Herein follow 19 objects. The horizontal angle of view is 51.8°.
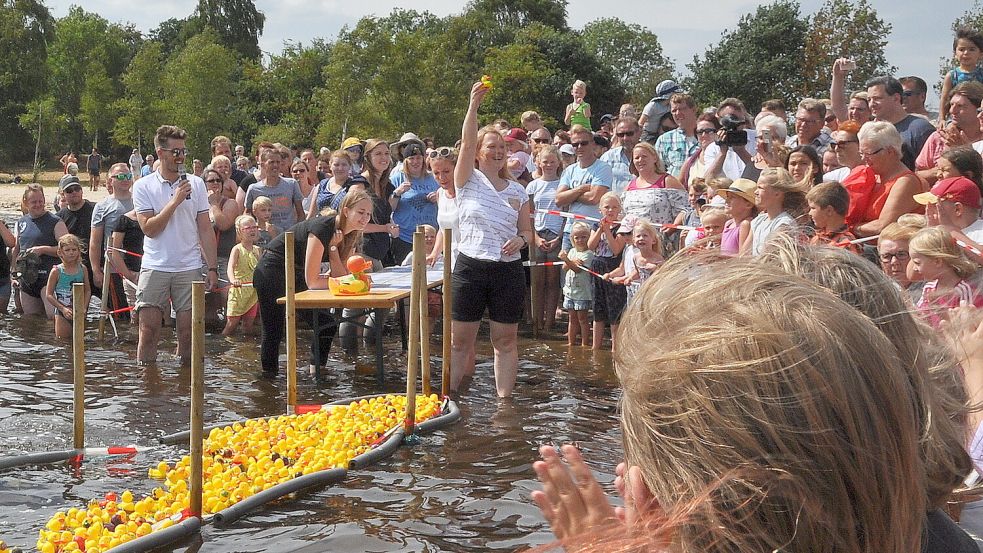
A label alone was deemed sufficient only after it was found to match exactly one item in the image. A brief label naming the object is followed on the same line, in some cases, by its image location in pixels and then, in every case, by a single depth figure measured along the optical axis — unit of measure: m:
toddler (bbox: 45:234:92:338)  12.34
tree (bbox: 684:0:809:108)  38.53
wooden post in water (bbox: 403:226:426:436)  6.99
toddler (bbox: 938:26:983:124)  8.96
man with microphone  9.27
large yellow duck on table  9.10
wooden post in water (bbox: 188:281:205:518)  5.22
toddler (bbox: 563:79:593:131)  14.89
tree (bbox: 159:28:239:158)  50.66
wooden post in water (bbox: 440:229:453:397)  7.86
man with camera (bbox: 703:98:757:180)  9.70
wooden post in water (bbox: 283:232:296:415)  7.59
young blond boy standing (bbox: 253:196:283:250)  12.45
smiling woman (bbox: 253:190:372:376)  9.34
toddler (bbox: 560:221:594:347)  11.08
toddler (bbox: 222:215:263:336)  12.05
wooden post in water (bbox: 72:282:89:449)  6.30
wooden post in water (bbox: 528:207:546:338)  12.27
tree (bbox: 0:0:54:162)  57.59
